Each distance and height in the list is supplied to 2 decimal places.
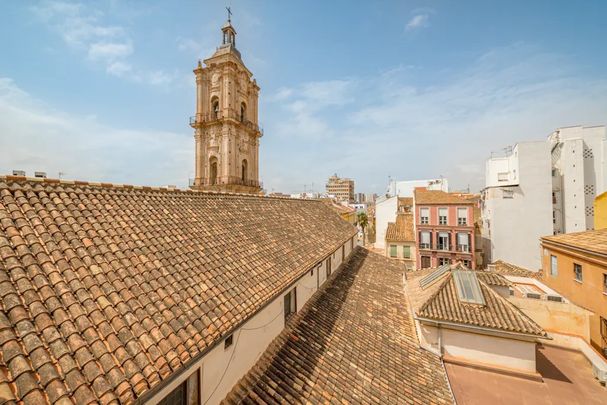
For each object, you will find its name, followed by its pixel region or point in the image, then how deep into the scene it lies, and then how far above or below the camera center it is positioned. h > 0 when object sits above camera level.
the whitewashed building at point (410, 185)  50.91 +4.79
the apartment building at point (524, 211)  30.48 -0.55
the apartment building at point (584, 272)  12.77 -3.94
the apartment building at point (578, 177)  30.14 +3.65
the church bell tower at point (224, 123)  23.12 +8.20
